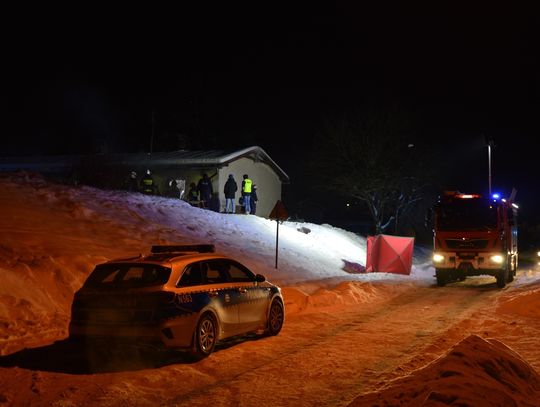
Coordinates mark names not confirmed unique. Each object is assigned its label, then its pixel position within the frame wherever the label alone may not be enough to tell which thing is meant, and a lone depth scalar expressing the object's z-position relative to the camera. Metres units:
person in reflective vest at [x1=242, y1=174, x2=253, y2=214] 28.61
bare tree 41.84
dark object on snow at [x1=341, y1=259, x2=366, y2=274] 24.17
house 28.30
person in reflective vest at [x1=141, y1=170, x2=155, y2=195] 26.91
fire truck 20.08
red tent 24.03
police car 7.91
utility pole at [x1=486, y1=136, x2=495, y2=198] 32.06
